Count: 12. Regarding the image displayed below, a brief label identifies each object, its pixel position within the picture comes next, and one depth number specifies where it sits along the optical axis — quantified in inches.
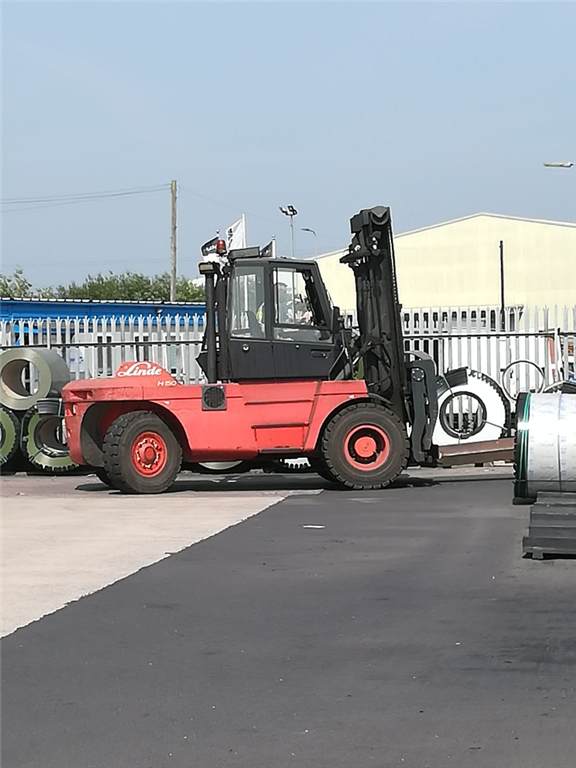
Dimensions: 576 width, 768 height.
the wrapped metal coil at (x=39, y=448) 725.3
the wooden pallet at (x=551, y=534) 374.0
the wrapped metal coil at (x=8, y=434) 727.1
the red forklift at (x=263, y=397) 598.5
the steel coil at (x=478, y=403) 677.3
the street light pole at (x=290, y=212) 1621.7
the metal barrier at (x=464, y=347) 808.3
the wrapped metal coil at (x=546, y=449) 457.4
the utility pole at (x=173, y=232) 2105.1
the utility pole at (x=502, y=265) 2194.8
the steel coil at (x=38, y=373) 727.1
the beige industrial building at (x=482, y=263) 2454.5
